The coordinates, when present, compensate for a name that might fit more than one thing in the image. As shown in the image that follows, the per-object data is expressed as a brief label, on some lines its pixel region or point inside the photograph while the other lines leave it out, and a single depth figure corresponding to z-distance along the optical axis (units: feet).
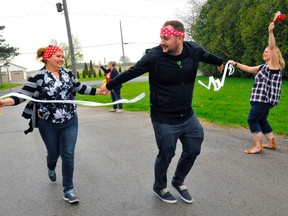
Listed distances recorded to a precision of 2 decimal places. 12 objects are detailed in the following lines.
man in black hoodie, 10.87
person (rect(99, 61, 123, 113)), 34.86
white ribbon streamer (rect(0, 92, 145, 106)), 11.80
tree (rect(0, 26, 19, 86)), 146.30
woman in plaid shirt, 15.85
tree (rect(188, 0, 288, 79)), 67.15
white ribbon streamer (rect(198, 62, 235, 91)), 15.23
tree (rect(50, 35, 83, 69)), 226.05
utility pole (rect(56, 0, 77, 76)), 64.03
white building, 291.38
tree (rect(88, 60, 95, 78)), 214.20
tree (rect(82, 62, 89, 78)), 215.10
